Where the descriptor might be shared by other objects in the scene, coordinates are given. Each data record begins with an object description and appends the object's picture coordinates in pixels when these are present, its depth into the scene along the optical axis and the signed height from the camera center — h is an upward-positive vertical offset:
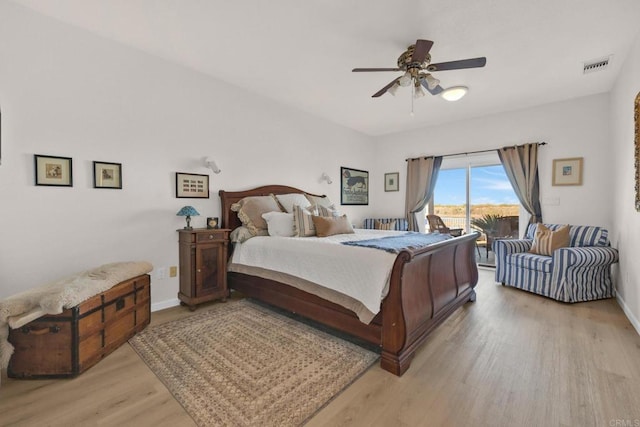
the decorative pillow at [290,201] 3.74 +0.07
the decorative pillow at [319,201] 4.15 +0.08
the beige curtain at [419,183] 5.31 +0.45
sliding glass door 4.79 +0.12
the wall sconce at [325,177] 4.90 +0.51
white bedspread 1.92 -0.48
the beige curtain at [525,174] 4.28 +0.51
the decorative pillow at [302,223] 3.22 -0.20
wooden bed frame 1.87 -0.81
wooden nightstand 2.94 -0.65
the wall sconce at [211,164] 3.29 +0.49
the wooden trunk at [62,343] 1.75 -0.89
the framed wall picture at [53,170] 2.29 +0.30
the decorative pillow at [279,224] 3.20 -0.21
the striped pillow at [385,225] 5.37 -0.37
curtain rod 4.75 +0.95
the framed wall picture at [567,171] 3.97 +0.52
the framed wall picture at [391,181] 5.84 +0.53
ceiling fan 2.25 +1.22
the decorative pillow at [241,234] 3.19 -0.33
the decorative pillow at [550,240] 3.61 -0.45
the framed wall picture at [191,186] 3.12 +0.23
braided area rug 1.52 -1.11
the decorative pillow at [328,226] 3.21 -0.24
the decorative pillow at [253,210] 3.30 -0.05
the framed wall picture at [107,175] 2.56 +0.29
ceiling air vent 2.94 +1.55
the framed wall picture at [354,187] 5.40 +0.40
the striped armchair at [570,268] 3.19 -0.75
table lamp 2.91 -0.07
